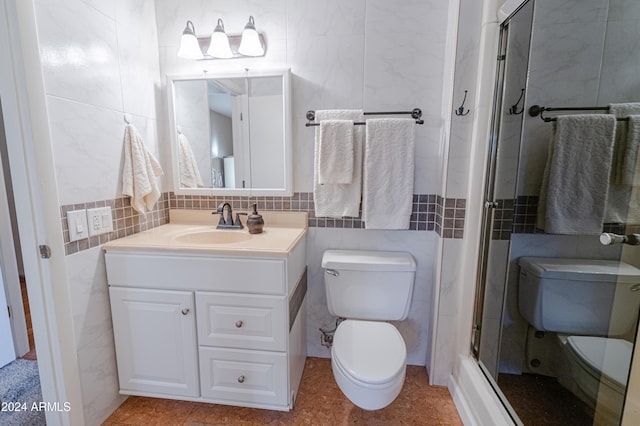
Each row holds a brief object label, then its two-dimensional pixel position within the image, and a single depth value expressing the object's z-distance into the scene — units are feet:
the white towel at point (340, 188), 5.02
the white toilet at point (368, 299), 4.17
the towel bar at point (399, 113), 4.95
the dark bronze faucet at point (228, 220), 5.41
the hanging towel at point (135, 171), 4.59
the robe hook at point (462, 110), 4.47
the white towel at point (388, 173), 4.82
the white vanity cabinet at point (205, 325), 4.09
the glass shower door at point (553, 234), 3.53
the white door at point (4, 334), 5.39
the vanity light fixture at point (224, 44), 4.96
